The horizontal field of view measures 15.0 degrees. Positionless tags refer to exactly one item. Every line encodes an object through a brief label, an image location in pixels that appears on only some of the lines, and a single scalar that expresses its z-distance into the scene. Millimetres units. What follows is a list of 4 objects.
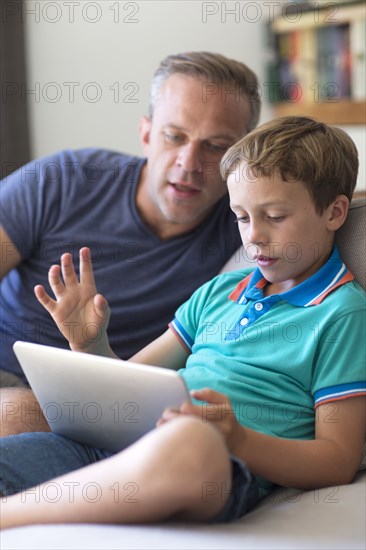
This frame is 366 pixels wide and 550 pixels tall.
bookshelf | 2678
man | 1908
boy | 1365
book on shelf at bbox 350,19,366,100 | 2652
